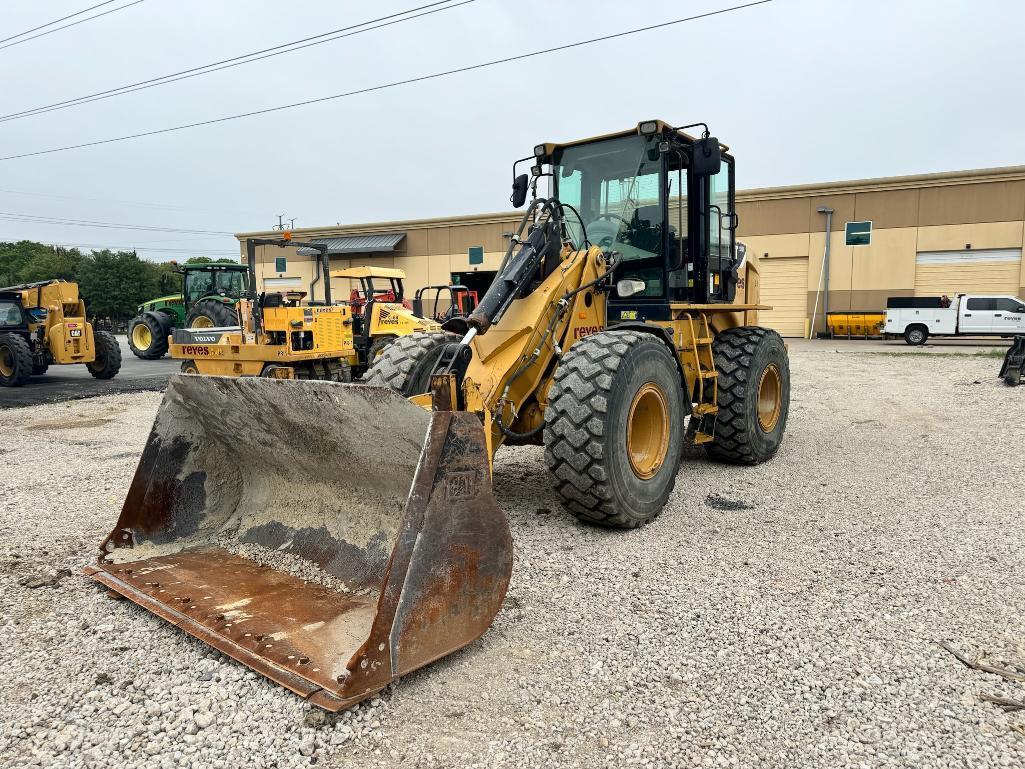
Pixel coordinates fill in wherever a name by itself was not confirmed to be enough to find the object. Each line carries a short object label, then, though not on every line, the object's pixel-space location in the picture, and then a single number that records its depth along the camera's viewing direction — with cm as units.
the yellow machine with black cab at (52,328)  1468
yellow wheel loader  275
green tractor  1712
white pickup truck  2267
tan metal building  2580
